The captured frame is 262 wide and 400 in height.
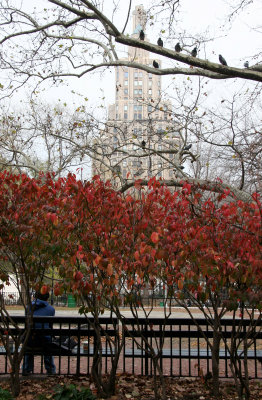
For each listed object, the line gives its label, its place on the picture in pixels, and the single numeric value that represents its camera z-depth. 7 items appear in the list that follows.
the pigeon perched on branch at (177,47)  6.90
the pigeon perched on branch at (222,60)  6.63
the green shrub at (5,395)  4.95
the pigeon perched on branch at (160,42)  6.78
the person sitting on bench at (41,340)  6.36
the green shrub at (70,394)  4.89
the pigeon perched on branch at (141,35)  6.83
